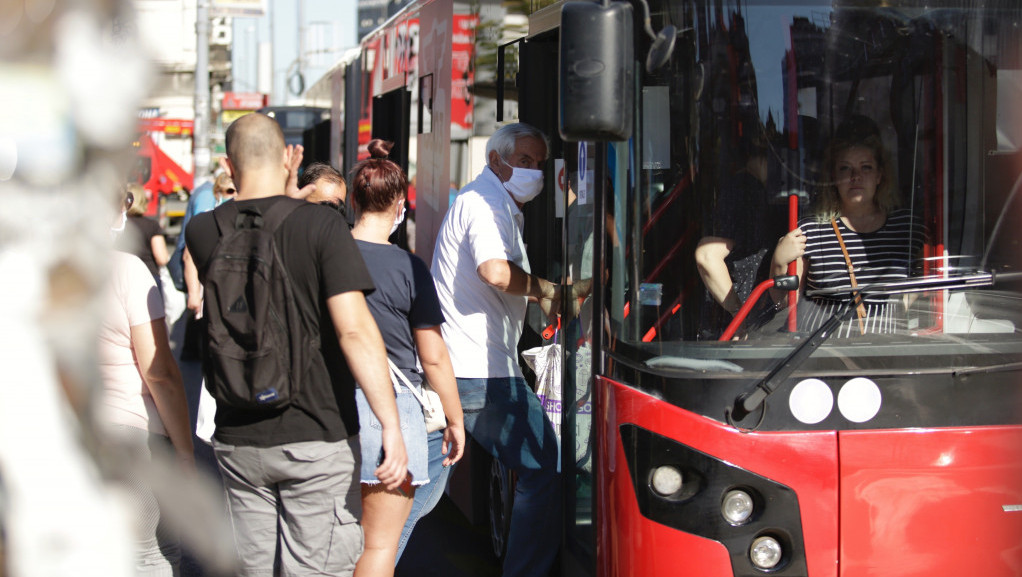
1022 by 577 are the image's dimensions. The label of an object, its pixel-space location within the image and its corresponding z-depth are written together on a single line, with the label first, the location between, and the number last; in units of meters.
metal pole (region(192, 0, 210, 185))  17.73
